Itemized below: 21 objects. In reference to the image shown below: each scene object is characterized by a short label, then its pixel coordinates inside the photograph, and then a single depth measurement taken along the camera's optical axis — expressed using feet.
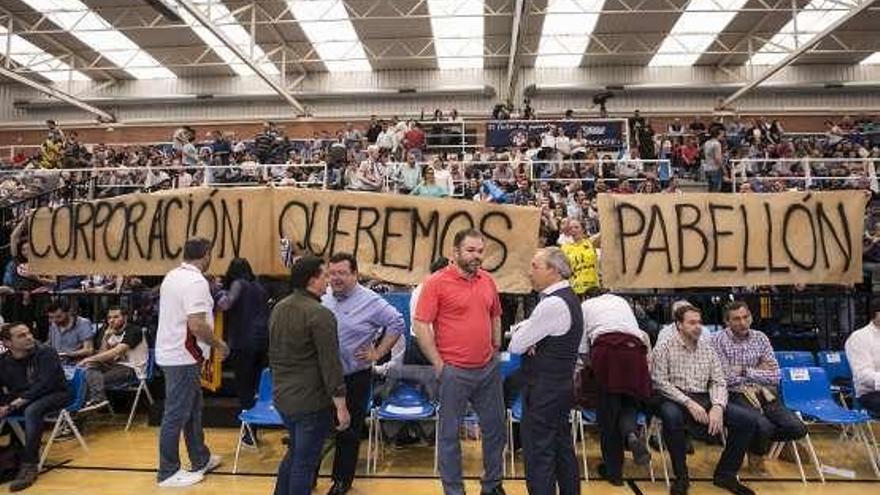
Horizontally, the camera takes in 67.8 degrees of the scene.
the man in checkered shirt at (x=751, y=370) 18.54
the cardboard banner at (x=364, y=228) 23.44
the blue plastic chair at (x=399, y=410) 18.98
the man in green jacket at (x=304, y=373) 13.08
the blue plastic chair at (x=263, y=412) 18.83
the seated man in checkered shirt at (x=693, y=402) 17.52
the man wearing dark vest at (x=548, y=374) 13.87
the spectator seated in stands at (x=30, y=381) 18.93
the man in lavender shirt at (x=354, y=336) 16.33
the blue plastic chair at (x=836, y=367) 23.04
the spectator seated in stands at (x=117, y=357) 23.11
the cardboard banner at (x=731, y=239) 22.85
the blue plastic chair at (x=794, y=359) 22.77
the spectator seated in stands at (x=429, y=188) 34.66
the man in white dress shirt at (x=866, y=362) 19.30
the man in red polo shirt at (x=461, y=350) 14.33
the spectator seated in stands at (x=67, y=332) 25.44
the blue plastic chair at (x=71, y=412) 19.56
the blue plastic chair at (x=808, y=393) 19.72
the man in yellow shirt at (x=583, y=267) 24.48
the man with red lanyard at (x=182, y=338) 16.89
